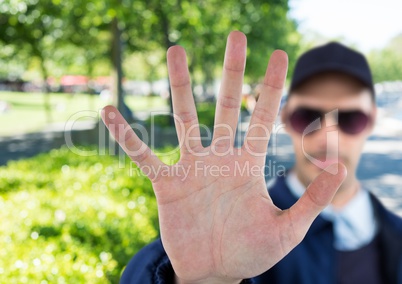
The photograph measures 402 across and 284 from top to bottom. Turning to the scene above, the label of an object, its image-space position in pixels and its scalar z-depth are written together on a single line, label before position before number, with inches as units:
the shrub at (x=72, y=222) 25.1
